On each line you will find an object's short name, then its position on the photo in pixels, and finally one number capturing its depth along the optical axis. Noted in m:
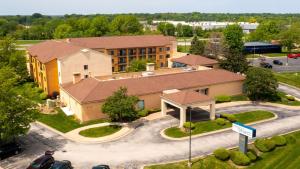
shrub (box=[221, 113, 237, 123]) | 50.80
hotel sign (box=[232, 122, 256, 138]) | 36.91
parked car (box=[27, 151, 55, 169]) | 35.37
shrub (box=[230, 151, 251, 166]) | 37.38
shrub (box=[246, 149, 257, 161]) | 38.58
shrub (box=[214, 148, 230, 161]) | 38.19
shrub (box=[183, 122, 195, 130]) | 47.06
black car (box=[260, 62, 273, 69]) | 91.38
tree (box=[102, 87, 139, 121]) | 48.91
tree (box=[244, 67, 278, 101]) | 60.97
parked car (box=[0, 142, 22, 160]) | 39.31
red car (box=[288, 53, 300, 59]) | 109.31
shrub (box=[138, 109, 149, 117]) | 53.74
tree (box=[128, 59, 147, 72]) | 79.69
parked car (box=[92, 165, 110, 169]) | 34.72
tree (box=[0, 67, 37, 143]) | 38.81
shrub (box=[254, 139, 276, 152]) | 40.97
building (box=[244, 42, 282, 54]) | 117.62
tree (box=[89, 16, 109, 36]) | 149.19
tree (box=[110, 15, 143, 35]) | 158.75
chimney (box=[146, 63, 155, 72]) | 67.51
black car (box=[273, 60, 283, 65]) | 96.88
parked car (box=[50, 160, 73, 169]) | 34.83
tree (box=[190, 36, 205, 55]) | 104.44
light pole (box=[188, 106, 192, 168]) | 37.01
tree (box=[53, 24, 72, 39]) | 144.66
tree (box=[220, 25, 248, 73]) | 76.25
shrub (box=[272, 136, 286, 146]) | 42.19
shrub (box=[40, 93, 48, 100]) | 65.94
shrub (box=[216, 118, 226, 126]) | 49.34
